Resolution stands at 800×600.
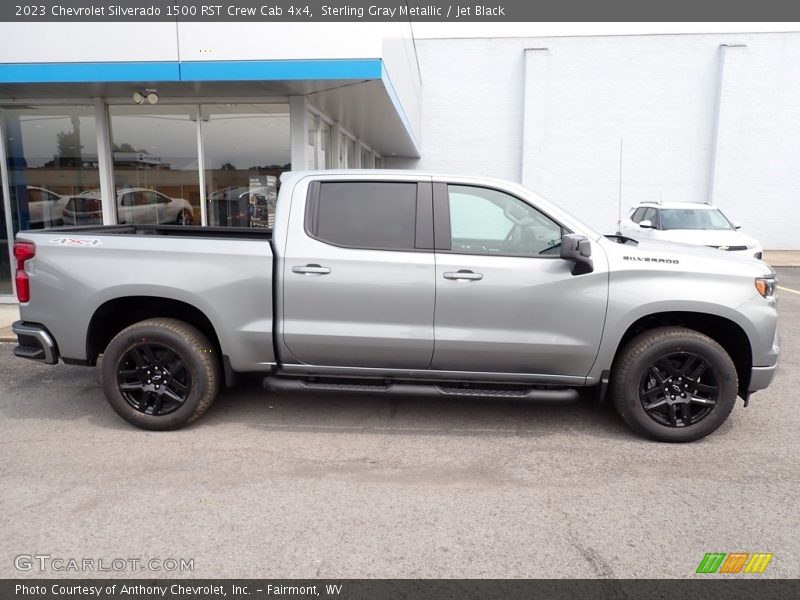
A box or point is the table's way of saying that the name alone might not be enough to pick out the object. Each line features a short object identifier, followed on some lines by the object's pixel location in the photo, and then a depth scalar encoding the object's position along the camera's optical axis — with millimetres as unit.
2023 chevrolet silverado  4238
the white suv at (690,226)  11039
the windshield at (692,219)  12031
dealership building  7074
